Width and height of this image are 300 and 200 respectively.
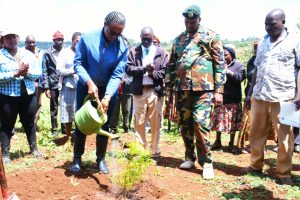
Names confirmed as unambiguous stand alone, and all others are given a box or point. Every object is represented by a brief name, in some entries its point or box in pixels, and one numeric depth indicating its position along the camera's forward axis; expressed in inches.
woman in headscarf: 252.2
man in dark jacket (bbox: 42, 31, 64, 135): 309.1
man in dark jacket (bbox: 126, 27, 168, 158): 222.5
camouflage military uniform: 190.2
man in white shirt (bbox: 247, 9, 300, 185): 178.9
